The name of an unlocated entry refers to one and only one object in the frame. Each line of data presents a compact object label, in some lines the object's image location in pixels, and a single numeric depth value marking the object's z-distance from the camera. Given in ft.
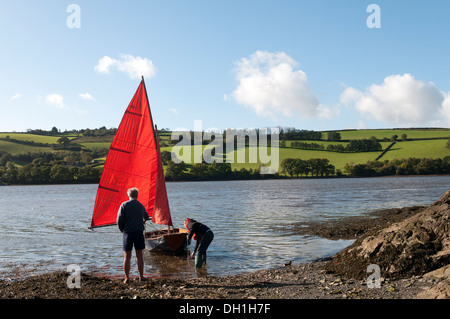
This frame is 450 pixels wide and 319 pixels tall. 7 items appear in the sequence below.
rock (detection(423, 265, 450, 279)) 29.32
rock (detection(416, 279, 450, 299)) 22.27
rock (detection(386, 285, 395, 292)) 27.75
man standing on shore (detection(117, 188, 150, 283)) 33.50
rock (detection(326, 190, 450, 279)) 32.09
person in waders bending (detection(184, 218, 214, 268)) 43.01
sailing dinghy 53.06
